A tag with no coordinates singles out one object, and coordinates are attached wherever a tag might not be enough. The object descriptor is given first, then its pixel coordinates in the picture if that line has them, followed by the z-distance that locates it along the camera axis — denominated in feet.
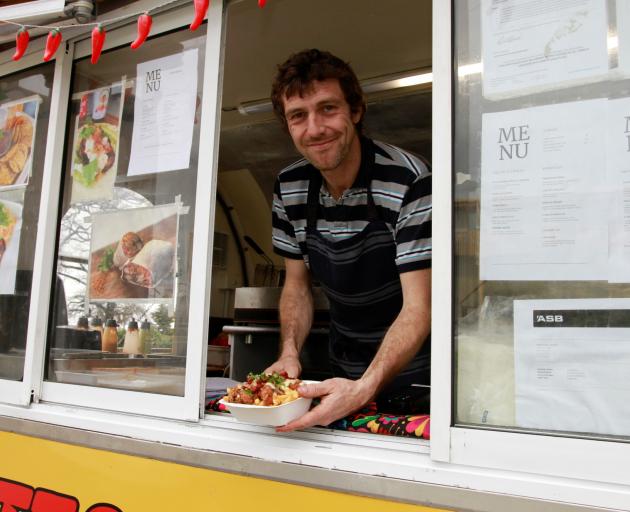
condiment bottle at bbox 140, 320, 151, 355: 7.14
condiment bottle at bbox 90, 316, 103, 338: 7.70
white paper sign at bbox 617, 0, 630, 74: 4.50
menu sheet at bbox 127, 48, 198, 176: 7.12
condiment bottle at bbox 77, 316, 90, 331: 7.82
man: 6.62
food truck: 4.48
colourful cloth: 5.27
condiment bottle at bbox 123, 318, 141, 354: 7.28
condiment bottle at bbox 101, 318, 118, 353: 7.52
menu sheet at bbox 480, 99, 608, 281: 4.50
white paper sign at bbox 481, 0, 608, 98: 4.66
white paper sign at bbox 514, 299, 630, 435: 4.29
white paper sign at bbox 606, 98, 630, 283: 4.36
